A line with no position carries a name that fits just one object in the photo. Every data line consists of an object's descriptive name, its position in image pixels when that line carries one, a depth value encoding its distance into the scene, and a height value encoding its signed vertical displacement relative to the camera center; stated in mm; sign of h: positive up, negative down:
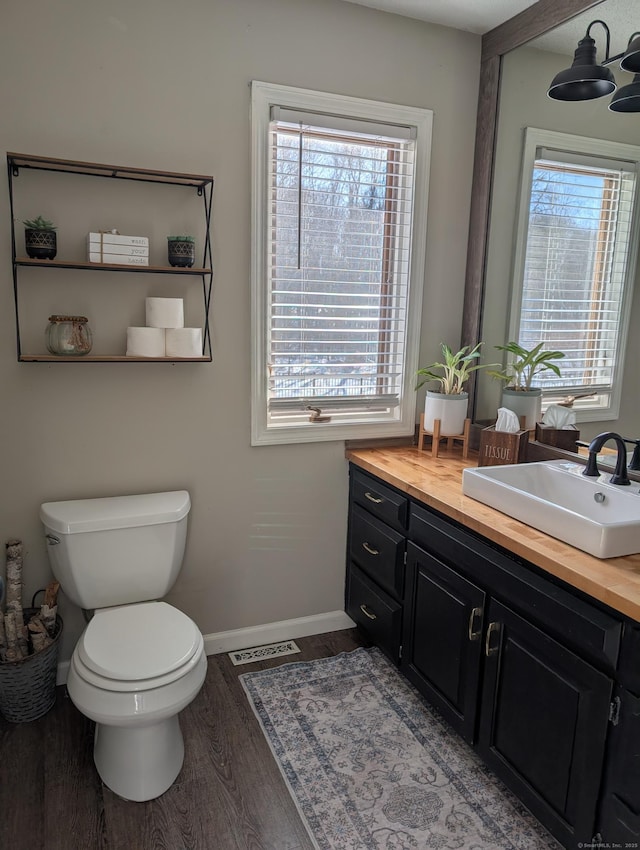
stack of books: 2049 +181
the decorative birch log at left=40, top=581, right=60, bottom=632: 2172 -1086
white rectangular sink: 1520 -542
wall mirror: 2041 +697
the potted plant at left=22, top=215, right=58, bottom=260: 1967 +196
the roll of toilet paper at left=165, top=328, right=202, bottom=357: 2182 -130
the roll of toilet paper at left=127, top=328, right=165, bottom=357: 2137 -134
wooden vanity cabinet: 1390 -971
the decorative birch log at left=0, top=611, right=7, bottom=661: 2104 -1190
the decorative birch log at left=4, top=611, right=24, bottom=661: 2094 -1162
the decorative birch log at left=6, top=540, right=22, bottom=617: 2145 -955
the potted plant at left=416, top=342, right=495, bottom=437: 2555 -348
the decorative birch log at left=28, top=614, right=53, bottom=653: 2133 -1157
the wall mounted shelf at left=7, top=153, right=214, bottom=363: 1974 +377
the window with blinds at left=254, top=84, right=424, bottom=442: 2395 +168
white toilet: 1721 -1020
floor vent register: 2561 -1458
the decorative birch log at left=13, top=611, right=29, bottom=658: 2113 -1153
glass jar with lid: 2043 -116
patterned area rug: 1733 -1454
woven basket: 2066 -1320
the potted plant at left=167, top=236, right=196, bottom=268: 2133 +189
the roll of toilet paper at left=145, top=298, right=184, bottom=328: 2139 -28
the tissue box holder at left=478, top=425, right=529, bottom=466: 2240 -484
